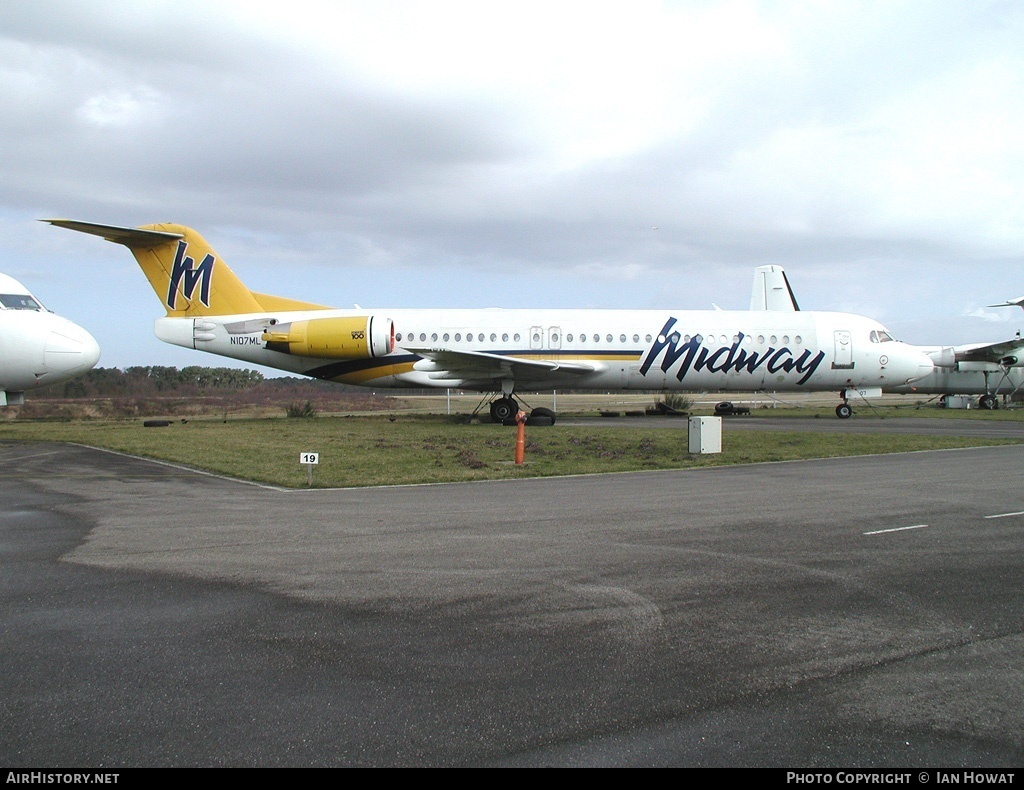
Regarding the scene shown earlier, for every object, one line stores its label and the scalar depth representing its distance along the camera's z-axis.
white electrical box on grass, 15.62
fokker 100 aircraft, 26.20
